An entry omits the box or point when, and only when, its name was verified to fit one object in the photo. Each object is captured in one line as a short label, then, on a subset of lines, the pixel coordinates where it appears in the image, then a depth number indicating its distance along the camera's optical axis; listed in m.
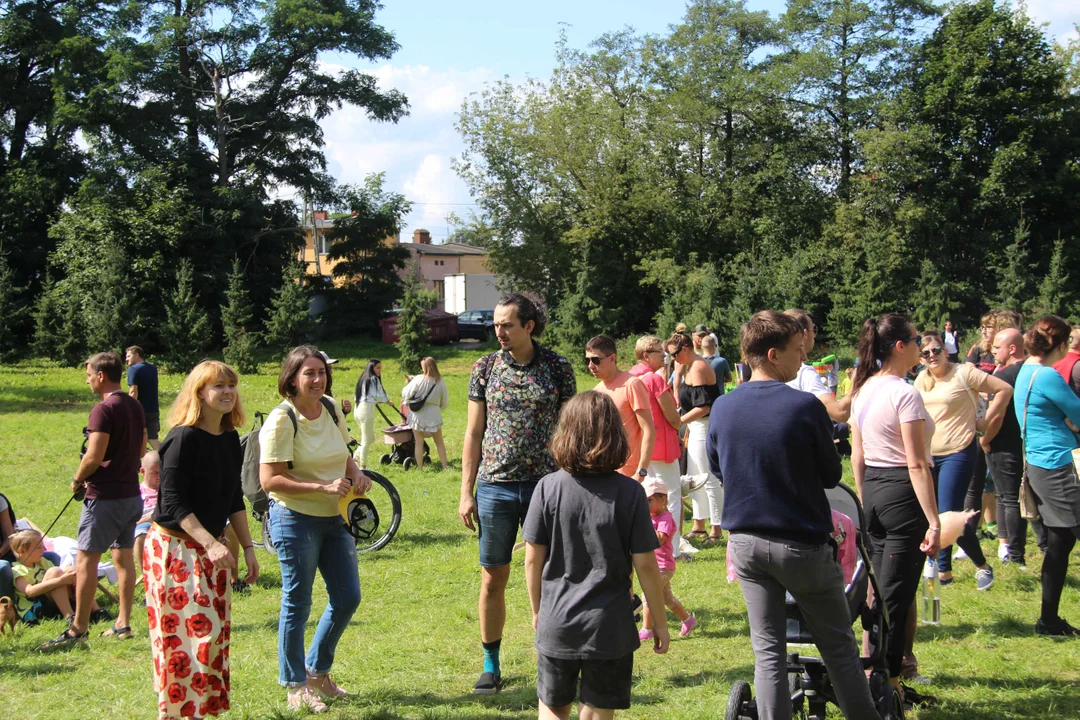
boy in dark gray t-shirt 3.25
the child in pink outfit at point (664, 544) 5.53
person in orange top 5.79
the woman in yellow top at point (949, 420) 5.99
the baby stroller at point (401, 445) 13.04
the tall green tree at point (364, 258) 38.56
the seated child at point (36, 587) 6.84
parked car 40.75
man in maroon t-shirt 5.74
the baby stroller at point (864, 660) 3.84
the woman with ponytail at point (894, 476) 4.30
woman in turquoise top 5.45
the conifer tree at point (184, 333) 29.02
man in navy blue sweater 3.47
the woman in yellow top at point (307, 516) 4.53
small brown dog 6.53
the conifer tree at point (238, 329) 28.97
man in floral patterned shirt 4.65
